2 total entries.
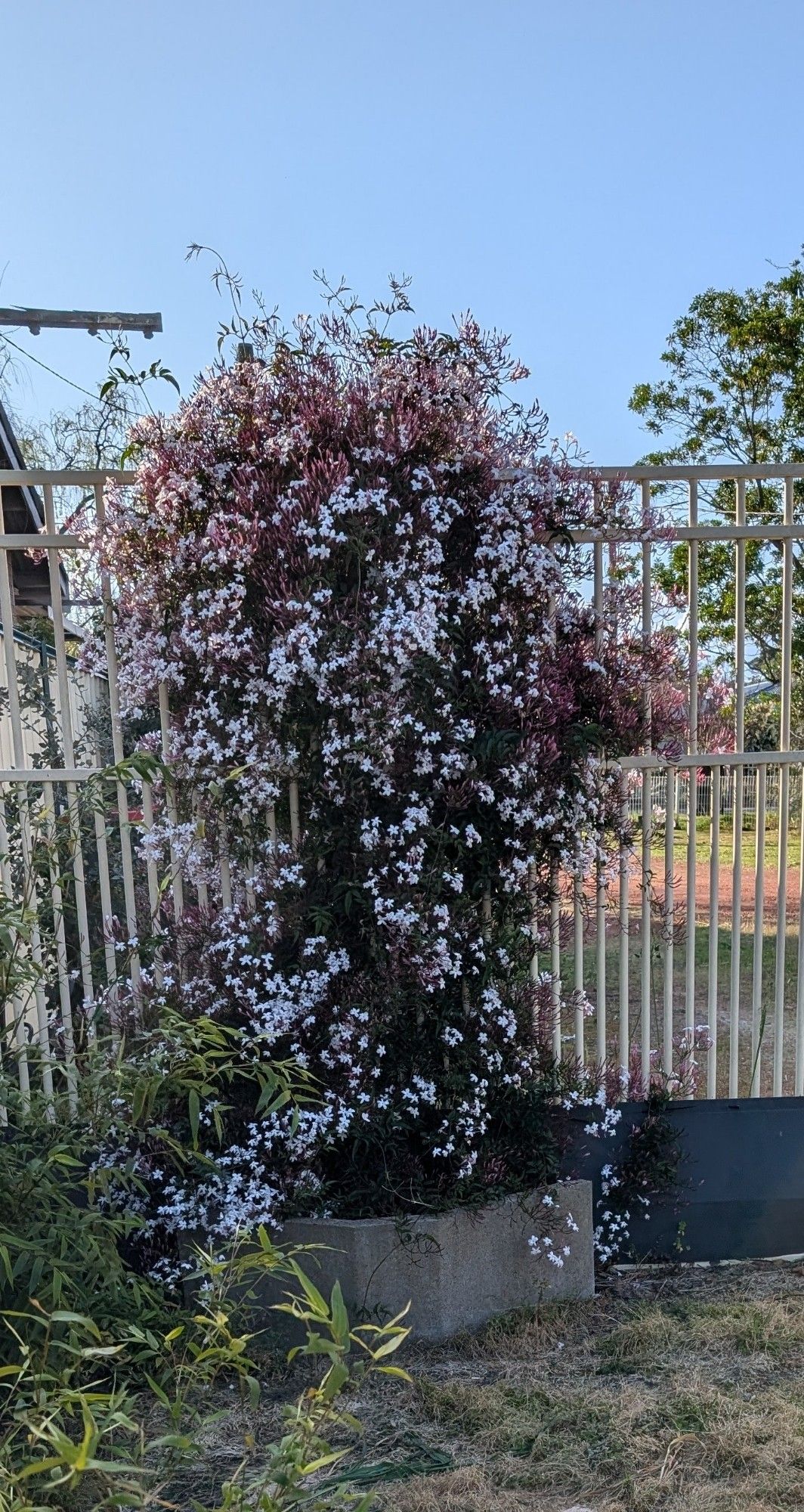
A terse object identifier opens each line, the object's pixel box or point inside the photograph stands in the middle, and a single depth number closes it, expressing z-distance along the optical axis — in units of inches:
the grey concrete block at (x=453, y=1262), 138.6
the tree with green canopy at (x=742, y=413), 503.5
